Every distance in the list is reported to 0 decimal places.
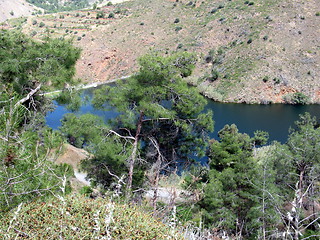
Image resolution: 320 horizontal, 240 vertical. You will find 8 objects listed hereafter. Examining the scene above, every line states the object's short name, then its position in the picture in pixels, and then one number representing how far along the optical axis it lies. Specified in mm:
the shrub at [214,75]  42469
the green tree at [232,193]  11484
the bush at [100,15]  63688
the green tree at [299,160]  13273
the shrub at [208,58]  46538
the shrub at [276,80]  39938
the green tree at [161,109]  10664
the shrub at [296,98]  37888
